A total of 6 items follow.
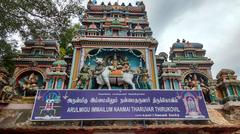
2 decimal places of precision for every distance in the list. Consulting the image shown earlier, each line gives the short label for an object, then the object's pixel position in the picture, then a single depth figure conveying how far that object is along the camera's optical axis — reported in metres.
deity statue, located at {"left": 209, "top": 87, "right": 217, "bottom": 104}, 7.67
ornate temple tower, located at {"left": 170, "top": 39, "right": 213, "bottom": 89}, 9.42
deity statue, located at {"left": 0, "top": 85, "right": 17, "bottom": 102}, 6.67
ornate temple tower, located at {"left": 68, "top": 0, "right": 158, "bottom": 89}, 7.74
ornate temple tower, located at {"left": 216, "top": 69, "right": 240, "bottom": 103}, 7.65
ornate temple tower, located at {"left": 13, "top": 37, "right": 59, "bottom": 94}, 9.00
